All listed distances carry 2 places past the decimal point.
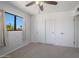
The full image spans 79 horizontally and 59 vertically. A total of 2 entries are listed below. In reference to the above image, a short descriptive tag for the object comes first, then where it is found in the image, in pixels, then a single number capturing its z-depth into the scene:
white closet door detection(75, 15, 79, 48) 2.90
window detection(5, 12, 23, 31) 2.21
